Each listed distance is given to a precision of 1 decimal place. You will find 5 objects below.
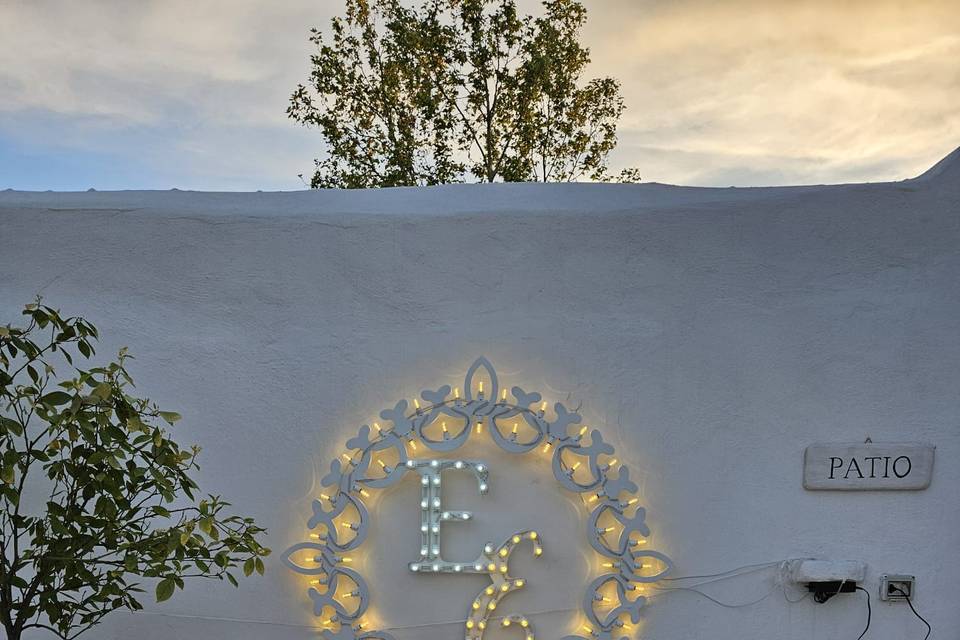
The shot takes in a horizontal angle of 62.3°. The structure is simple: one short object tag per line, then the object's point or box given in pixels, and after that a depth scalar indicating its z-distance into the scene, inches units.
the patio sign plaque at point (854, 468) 113.0
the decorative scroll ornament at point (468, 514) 111.0
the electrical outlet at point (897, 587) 113.3
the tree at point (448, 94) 322.7
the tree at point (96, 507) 87.7
